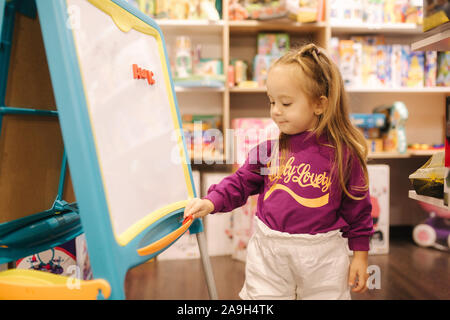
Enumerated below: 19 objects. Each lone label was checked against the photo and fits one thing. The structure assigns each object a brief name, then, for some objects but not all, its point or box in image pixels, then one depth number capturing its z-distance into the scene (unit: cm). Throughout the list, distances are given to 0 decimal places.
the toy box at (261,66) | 223
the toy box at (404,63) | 230
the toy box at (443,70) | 226
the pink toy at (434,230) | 212
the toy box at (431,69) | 230
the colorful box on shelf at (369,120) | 221
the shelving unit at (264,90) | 216
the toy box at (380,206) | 210
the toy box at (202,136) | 220
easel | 55
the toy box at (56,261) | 101
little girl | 84
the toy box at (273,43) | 230
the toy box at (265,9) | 207
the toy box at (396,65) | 230
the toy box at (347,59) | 223
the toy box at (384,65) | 230
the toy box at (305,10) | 206
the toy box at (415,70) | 229
